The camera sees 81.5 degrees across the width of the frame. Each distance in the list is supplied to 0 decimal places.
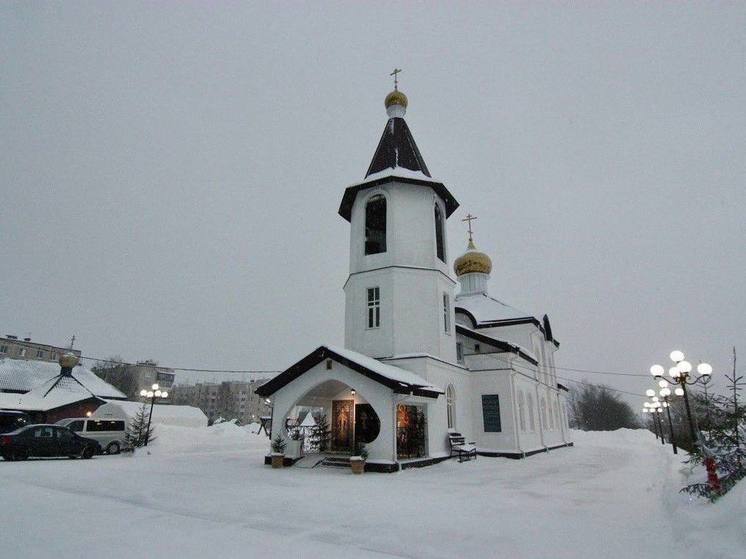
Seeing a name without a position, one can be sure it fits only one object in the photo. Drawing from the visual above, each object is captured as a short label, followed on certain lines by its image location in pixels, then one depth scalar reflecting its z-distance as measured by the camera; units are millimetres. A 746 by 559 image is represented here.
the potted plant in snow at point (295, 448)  15320
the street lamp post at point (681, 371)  11719
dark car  15281
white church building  15164
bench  17219
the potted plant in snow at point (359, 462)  13250
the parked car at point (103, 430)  19203
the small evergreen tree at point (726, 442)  7414
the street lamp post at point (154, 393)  22231
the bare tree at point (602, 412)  71312
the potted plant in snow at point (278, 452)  14719
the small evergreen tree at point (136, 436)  20188
